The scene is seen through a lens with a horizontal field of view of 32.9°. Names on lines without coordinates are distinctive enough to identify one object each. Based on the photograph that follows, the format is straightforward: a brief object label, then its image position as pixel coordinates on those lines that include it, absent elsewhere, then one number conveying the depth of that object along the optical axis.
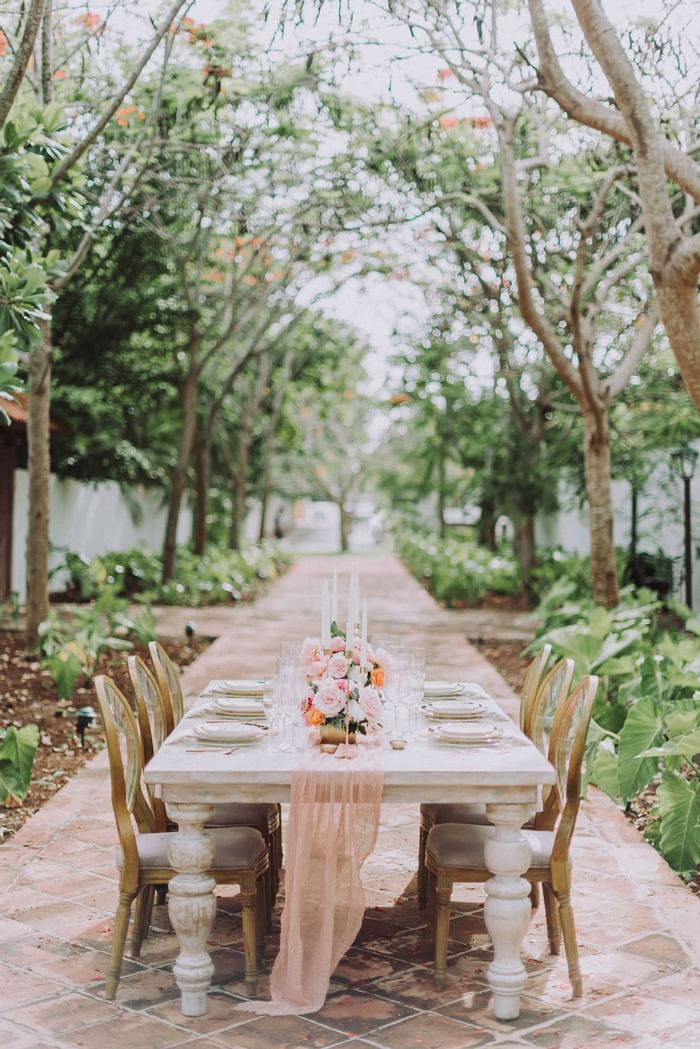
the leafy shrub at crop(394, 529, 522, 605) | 18.33
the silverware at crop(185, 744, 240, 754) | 4.14
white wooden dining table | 3.88
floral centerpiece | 4.17
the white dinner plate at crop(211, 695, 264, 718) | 4.73
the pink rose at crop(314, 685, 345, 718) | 4.15
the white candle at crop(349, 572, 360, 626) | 4.12
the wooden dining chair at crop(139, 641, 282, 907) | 4.73
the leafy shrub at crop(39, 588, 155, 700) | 8.85
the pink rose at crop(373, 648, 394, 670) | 4.49
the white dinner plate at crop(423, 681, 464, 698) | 5.21
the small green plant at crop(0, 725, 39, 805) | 5.82
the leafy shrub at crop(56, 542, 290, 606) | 16.69
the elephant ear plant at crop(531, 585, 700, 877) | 5.25
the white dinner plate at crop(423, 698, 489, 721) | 4.72
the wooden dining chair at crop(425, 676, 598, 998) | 4.15
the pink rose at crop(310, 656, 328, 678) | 4.23
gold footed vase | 4.18
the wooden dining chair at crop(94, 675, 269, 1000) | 4.09
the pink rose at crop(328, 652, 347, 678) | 4.17
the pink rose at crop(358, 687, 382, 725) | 4.18
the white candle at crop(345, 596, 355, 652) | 4.23
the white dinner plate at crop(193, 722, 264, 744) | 4.25
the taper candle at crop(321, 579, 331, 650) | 4.33
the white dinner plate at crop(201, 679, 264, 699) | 5.27
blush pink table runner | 3.94
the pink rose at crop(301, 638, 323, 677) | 4.38
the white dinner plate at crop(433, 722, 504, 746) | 4.28
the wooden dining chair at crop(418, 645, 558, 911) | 4.77
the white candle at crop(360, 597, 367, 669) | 4.29
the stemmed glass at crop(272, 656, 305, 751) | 4.50
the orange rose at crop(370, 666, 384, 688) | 4.36
